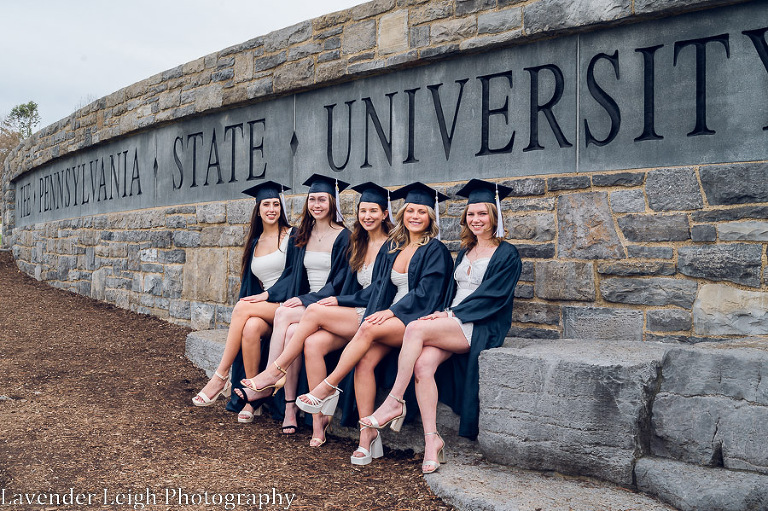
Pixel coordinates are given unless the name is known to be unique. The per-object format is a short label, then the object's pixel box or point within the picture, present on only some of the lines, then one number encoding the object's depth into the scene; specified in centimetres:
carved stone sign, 379
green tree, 3139
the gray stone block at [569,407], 312
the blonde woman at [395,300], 376
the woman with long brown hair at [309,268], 439
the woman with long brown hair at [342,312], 407
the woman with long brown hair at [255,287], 457
